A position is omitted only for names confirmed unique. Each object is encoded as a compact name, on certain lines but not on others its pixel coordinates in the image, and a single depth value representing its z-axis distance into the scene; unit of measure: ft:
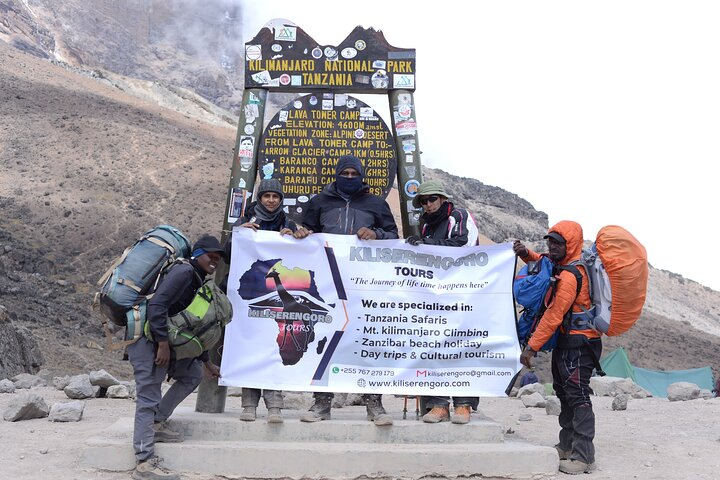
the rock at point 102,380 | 37.11
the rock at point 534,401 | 38.24
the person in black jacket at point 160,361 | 19.66
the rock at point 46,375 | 44.26
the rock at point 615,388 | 44.42
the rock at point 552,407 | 34.79
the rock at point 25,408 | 27.86
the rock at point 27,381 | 41.50
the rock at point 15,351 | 48.44
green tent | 74.02
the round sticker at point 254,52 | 26.45
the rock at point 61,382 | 40.04
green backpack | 20.02
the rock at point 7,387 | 37.17
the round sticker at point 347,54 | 26.45
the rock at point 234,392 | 39.09
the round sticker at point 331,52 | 26.50
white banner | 22.99
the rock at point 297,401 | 34.17
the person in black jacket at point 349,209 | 23.81
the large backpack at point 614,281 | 21.18
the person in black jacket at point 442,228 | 22.89
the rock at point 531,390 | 44.50
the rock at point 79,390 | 35.68
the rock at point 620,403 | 36.32
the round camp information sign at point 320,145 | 26.32
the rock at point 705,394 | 42.07
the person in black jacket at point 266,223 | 22.35
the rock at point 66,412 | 28.58
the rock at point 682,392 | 40.55
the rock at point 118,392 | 36.52
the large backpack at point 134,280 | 19.62
